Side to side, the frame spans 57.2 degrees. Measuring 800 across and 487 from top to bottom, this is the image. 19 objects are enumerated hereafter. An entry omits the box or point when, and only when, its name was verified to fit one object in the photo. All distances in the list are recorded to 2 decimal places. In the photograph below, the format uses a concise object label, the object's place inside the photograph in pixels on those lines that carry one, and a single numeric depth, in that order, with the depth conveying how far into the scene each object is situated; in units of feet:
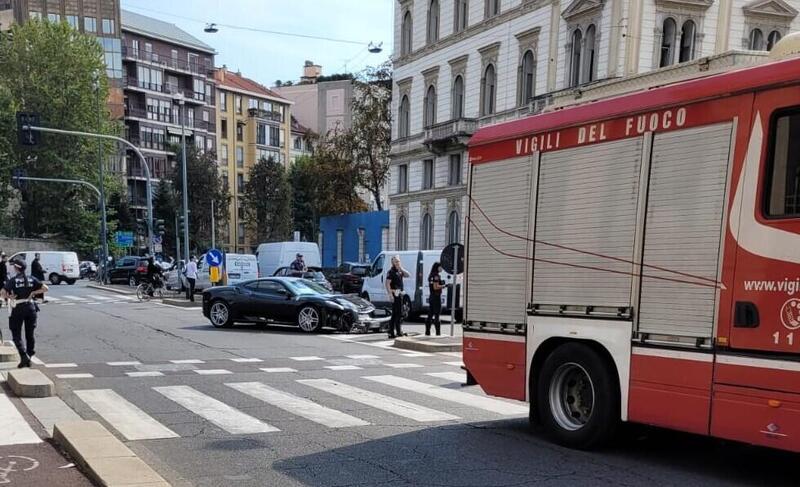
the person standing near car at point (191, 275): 90.63
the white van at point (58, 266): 149.48
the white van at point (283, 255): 124.06
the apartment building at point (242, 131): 300.61
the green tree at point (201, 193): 219.82
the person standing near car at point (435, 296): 54.29
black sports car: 58.34
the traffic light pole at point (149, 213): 107.58
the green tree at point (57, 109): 200.85
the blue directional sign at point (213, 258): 81.05
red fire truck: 16.74
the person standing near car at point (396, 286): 53.21
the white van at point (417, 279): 72.84
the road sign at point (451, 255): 49.21
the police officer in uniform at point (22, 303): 34.65
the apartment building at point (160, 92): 262.06
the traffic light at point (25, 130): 90.38
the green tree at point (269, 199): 226.99
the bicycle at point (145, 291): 97.60
